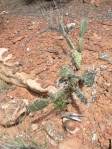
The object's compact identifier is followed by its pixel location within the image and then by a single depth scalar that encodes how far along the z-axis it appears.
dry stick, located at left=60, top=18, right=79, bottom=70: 1.30
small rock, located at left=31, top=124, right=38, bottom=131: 1.20
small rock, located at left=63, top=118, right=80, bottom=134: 1.15
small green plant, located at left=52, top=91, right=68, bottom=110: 1.20
